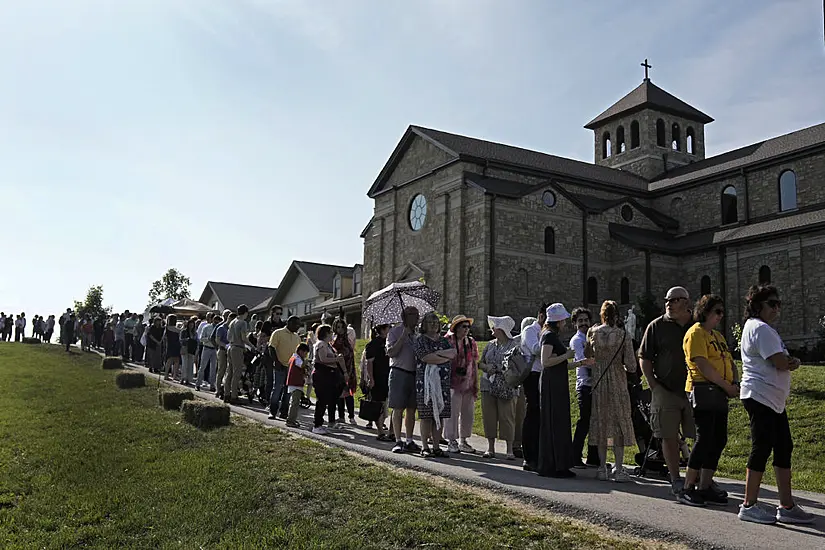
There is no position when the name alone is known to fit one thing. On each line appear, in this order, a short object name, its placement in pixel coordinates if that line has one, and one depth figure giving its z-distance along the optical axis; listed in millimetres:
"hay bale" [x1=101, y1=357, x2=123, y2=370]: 23734
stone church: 35094
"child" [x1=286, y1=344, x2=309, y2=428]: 12859
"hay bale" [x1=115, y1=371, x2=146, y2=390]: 17750
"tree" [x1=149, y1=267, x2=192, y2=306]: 88125
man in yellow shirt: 13820
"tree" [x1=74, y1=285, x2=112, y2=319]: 69562
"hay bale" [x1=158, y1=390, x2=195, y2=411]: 14195
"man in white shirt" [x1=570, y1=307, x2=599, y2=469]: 9117
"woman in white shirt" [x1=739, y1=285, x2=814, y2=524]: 6395
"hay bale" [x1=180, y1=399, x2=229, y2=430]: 12273
